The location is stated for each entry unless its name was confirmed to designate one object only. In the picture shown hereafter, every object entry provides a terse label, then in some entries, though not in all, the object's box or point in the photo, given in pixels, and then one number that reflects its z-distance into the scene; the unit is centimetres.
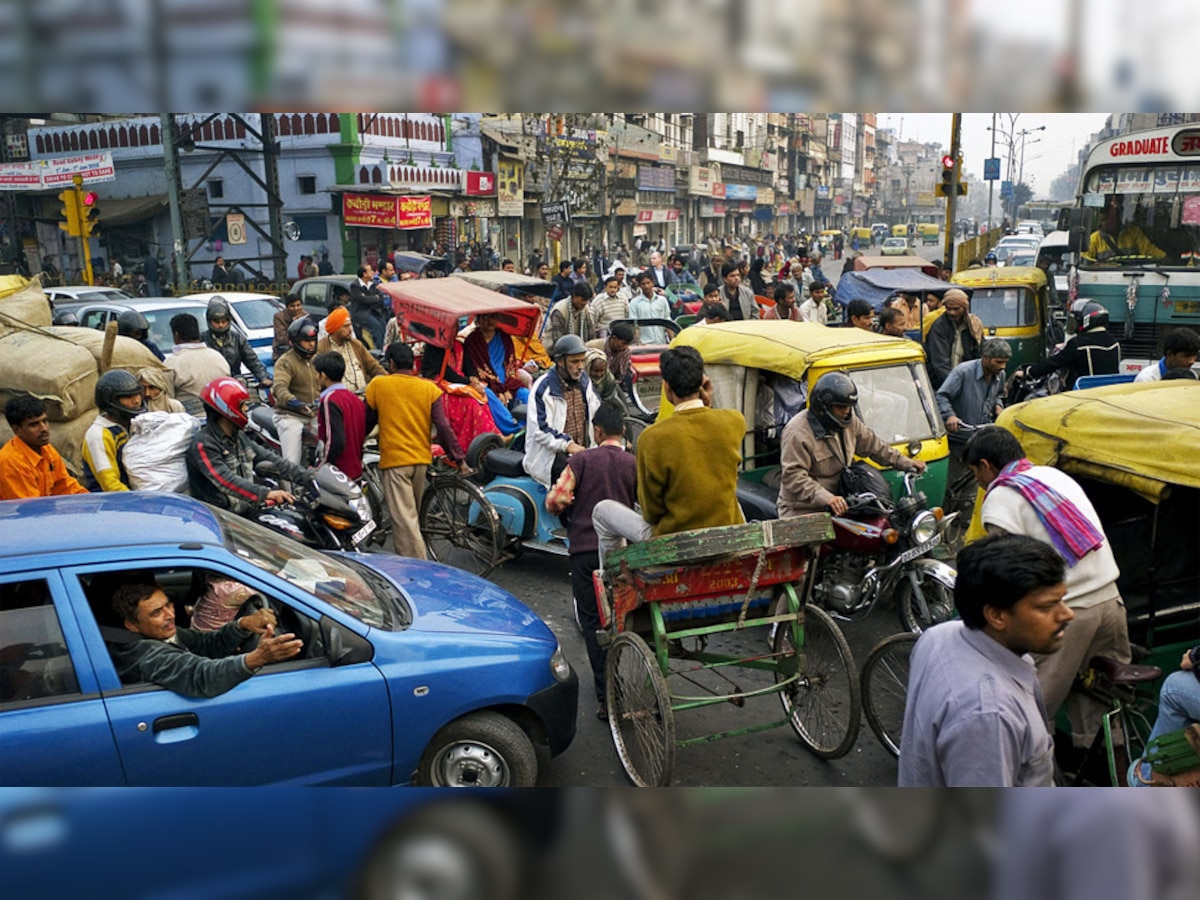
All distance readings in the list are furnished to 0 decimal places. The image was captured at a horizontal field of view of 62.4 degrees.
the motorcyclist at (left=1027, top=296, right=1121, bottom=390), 884
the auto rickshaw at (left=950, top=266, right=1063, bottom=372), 1311
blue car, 332
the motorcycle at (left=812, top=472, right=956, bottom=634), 539
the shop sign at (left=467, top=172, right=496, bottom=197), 3141
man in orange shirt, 507
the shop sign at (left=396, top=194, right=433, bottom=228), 2645
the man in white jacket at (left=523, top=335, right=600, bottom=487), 690
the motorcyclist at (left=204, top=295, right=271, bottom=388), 976
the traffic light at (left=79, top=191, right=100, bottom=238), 1444
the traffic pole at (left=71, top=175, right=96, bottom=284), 1433
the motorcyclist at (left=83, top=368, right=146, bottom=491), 562
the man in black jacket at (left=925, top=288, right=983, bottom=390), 966
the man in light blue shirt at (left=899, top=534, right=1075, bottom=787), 211
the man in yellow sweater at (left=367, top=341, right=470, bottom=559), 674
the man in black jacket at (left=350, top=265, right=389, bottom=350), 1401
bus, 1227
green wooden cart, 421
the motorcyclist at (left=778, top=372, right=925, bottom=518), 560
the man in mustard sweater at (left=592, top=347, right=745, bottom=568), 461
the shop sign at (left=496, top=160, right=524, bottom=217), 3412
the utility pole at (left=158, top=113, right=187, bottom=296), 1496
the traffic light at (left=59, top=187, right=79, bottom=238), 1427
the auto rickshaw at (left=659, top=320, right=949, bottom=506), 660
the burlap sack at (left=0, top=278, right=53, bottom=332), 755
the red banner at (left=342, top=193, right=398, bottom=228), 2647
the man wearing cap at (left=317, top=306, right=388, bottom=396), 866
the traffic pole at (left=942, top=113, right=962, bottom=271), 1735
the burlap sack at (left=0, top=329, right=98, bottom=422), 655
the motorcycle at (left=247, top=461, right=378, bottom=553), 639
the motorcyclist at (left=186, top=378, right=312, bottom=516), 571
